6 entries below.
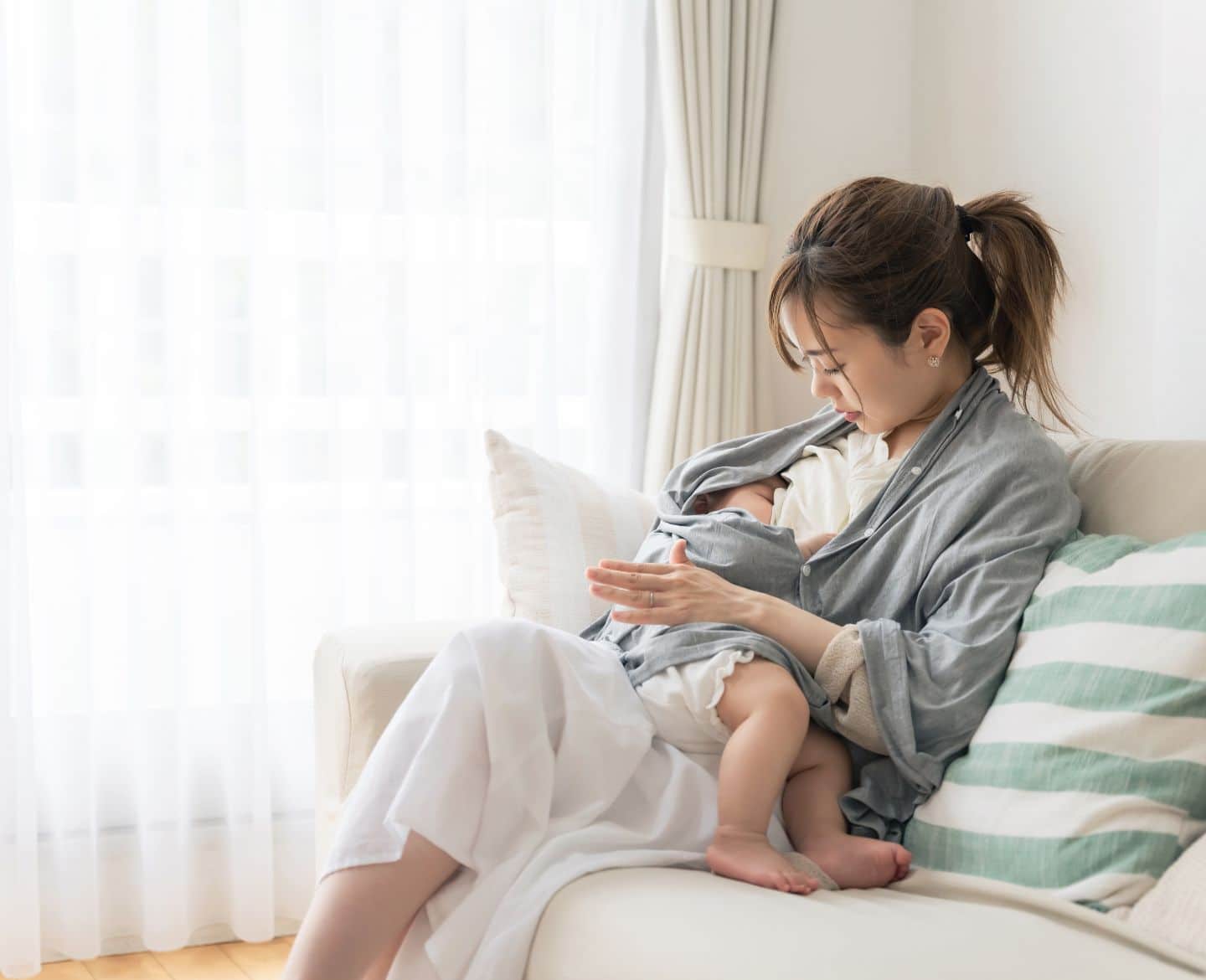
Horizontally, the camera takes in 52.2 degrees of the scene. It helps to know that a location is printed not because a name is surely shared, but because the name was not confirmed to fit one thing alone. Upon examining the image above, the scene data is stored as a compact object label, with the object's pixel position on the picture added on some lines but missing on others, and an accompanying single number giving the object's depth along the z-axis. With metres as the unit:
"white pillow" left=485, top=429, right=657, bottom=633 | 1.89
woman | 1.32
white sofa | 1.03
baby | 1.31
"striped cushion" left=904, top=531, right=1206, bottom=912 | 1.19
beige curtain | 2.63
